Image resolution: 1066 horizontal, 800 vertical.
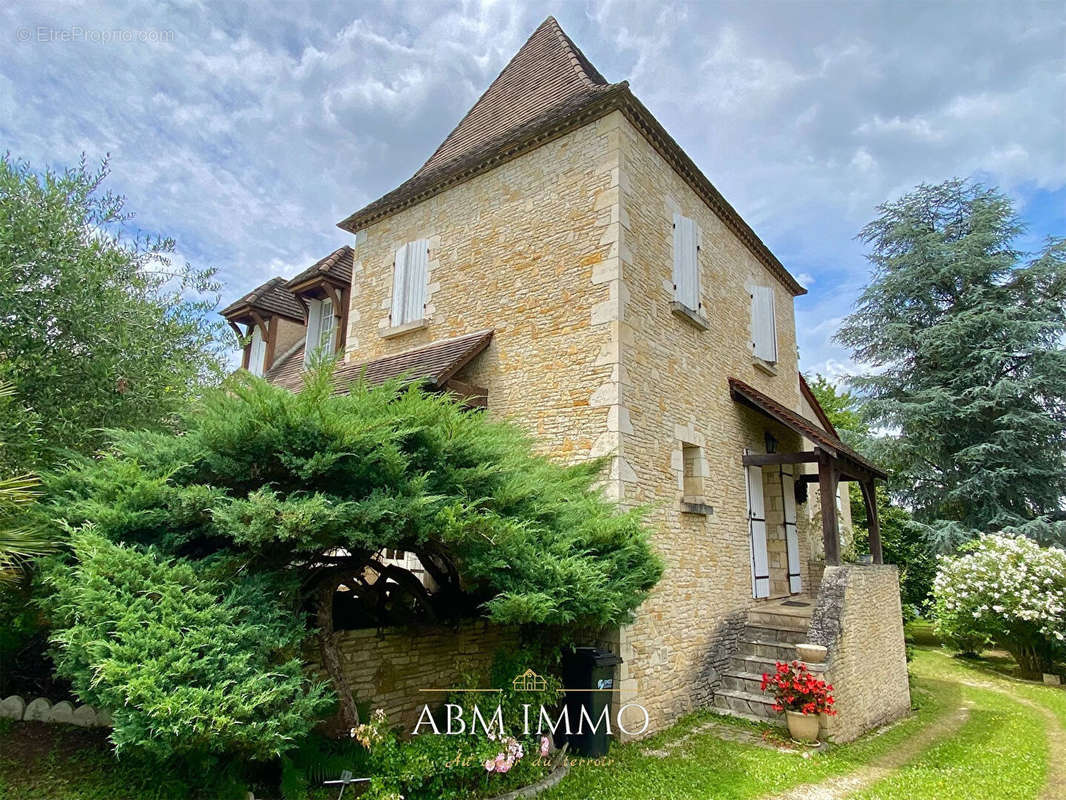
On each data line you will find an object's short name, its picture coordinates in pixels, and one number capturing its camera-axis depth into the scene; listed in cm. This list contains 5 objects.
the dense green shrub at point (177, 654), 309
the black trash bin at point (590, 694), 575
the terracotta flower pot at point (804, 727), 648
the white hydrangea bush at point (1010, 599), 1150
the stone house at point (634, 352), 717
